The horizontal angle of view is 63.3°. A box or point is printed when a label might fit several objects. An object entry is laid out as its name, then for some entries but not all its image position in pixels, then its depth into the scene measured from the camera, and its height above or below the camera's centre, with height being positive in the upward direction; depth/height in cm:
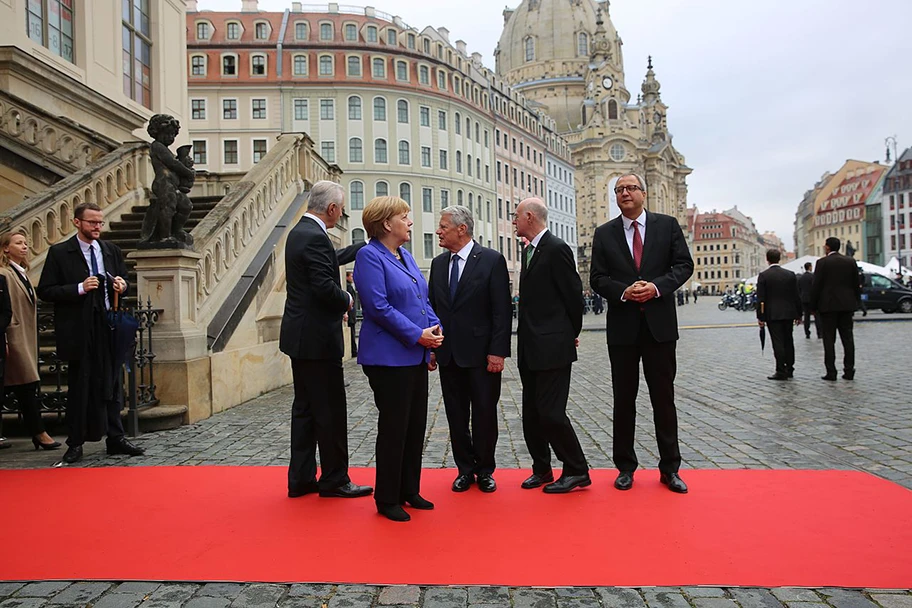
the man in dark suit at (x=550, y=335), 501 -23
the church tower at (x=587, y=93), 11581 +3411
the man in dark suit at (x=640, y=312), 509 -8
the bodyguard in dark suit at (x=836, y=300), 1075 -5
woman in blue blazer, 450 -22
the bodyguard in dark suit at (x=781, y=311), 1110 -20
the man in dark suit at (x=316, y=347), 494 -27
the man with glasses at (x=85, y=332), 615 -16
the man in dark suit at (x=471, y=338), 512 -24
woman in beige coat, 661 -25
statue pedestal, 789 -21
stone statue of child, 782 +118
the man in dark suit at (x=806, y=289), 1814 +21
